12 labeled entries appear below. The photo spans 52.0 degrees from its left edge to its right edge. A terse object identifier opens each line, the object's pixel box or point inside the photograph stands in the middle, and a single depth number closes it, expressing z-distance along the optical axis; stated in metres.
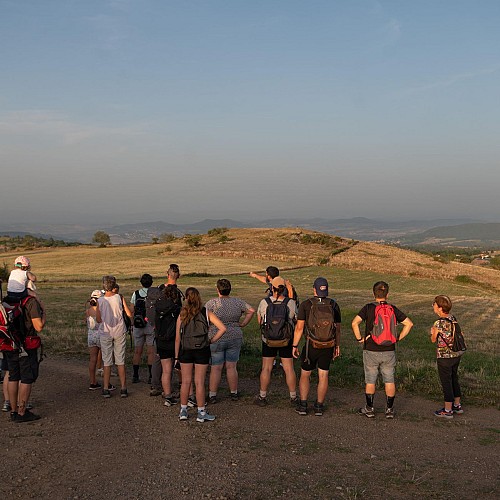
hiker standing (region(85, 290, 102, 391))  9.30
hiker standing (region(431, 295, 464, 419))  8.16
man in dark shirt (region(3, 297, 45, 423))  7.76
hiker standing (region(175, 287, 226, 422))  7.90
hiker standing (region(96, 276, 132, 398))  9.03
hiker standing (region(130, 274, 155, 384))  10.00
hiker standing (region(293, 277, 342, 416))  7.96
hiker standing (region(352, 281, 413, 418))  7.94
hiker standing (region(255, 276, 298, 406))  8.48
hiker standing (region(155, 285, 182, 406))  8.60
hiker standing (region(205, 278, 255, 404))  8.52
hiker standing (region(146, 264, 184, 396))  9.01
